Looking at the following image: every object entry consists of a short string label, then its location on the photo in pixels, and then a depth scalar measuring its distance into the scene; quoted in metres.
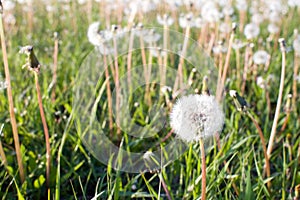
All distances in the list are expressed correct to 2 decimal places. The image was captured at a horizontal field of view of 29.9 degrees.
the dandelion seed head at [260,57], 0.83
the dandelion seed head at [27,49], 0.47
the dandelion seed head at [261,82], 0.72
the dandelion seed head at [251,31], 0.86
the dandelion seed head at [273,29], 1.02
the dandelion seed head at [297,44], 0.76
